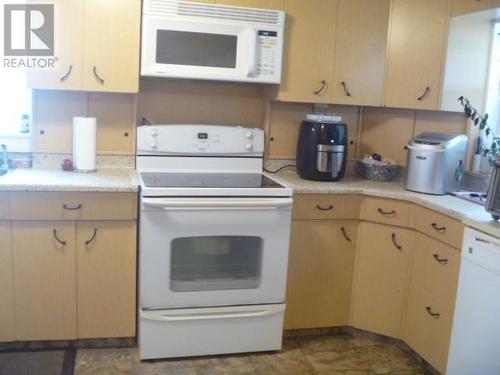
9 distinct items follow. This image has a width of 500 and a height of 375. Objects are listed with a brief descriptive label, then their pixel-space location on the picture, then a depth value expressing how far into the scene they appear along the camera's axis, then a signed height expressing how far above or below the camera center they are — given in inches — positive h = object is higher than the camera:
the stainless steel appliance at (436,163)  111.5 -7.6
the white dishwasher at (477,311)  85.3 -30.3
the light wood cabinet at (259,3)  114.3 +24.3
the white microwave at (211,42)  110.0 +15.2
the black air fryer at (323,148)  120.7 -6.4
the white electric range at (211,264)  100.8 -29.9
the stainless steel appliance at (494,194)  88.9 -10.8
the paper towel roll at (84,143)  113.2 -7.8
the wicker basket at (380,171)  126.6 -11.4
